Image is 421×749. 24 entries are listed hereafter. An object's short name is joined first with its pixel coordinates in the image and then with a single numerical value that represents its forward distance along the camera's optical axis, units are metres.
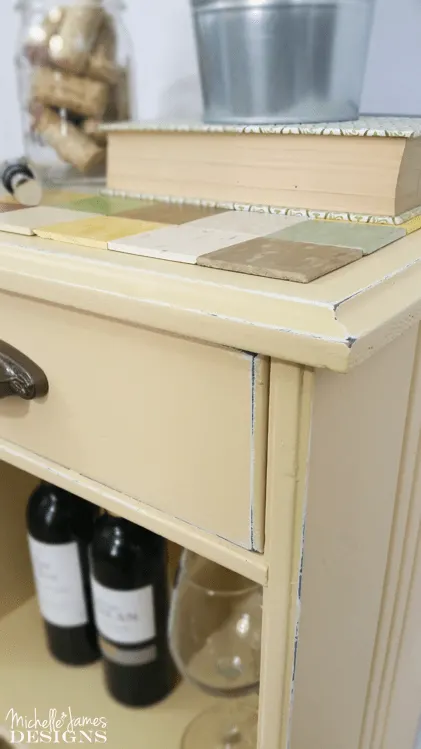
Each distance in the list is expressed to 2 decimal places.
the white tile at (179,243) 0.35
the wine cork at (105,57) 0.57
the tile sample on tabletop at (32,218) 0.41
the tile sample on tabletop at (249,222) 0.40
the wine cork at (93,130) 0.58
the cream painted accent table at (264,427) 0.29
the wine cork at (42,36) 0.57
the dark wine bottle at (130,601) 0.55
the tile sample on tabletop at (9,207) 0.47
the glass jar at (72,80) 0.57
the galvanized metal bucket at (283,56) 0.43
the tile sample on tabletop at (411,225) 0.40
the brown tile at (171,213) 0.44
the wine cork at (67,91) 0.57
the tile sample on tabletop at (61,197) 0.50
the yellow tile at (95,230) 0.38
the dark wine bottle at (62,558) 0.60
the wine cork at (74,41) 0.56
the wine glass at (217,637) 0.55
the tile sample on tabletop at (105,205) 0.47
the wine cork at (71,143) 0.57
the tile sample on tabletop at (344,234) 0.36
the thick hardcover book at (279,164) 0.41
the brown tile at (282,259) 0.31
